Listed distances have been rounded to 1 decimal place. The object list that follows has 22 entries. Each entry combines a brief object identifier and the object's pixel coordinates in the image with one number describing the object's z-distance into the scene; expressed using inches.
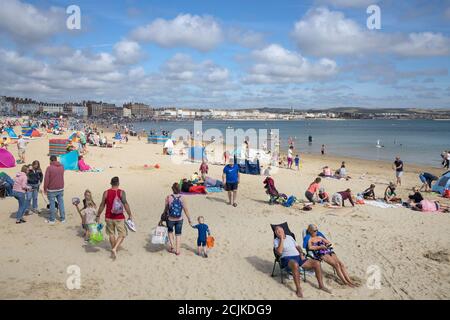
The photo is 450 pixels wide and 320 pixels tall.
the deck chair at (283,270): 231.3
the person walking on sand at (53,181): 303.4
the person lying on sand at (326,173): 640.6
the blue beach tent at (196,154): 805.9
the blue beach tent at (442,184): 509.8
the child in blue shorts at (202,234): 262.7
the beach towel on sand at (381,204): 429.7
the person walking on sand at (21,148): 681.6
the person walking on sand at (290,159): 765.9
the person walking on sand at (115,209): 244.5
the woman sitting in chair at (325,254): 227.1
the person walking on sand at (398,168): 581.6
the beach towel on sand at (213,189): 486.6
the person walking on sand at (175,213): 255.1
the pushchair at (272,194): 431.2
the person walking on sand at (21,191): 315.6
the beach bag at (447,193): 494.4
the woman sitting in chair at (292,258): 217.6
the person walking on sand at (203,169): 540.7
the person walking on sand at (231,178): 400.2
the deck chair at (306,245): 230.5
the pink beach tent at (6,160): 614.2
